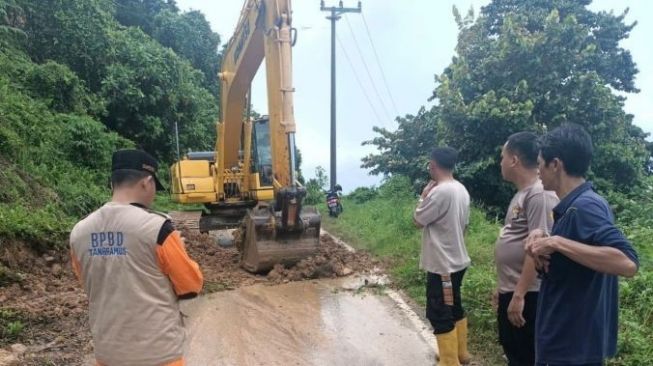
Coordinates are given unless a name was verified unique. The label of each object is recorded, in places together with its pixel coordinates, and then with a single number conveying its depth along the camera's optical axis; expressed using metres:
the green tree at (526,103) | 11.97
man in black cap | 2.48
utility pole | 20.55
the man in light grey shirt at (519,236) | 3.26
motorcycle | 15.96
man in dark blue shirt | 2.30
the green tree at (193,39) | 26.86
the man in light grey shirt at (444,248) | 4.22
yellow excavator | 7.53
